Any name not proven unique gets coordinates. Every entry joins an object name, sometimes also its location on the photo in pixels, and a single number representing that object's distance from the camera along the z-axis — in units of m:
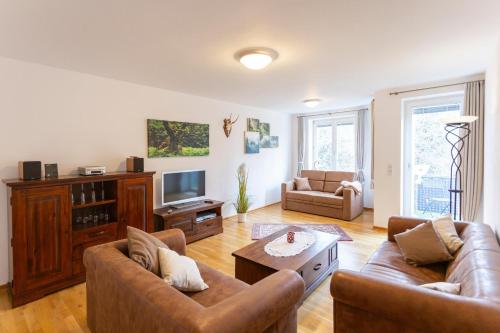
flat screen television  3.82
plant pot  4.88
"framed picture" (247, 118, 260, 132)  5.50
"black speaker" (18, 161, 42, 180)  2.45
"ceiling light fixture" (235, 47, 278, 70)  2.45
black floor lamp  3.43
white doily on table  2.45
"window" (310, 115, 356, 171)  6.07
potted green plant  4.89
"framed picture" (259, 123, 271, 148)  5.90
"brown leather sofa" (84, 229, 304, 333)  1.08
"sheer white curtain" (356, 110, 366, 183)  5.71
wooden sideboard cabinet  2.31
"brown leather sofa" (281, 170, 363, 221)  4.98
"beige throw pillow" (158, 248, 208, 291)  1.60
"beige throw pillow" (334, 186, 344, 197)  5.18
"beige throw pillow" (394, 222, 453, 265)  2.06
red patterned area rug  4.07
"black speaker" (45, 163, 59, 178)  2.64
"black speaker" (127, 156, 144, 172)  3.33
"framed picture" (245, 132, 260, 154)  5.45
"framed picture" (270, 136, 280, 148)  6.28
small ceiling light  4.81
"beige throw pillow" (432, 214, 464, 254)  2.07
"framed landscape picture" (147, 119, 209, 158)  3.83
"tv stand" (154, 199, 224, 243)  3.60
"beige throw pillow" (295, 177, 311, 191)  5.95
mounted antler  4.92
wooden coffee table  2.23
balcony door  3.91
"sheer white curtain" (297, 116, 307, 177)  6.69
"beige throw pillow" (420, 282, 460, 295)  1.38
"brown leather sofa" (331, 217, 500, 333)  1.08
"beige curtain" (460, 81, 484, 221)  3.35
